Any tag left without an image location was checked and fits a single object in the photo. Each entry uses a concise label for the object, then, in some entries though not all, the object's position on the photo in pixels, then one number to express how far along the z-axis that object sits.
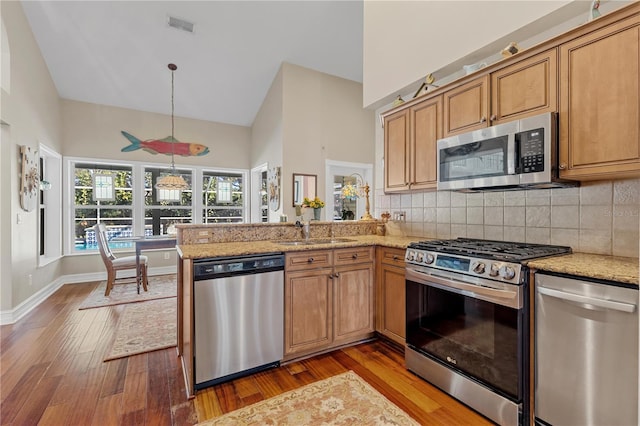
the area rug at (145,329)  2.71
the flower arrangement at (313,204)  3.18
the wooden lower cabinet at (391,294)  2.53
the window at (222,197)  6.43
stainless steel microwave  1.83
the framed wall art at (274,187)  5.32
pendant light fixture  4.64
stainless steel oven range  1.65
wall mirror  5.27
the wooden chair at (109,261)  4.28
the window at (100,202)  5.38
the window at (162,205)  5.89
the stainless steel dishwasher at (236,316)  2.01
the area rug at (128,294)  4.04
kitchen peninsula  2.34
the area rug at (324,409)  1.75
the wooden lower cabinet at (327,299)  2.38
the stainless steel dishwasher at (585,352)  1.31
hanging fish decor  5.63
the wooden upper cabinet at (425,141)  2.59
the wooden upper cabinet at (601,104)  1.55
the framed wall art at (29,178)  3.61
